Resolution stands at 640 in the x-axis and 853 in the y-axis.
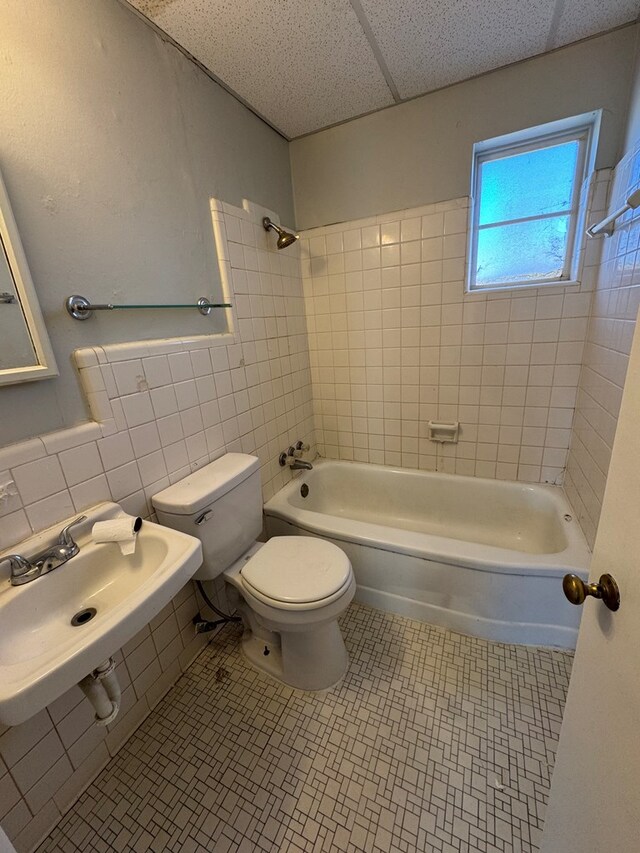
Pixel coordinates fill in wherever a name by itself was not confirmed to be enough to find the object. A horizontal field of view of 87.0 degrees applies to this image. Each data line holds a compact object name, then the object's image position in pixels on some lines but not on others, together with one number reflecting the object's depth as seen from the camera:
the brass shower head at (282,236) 1.61
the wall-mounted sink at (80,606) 0.61
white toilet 1.14
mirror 0.82
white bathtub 1.35
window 1.53
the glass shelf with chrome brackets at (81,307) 0.94
